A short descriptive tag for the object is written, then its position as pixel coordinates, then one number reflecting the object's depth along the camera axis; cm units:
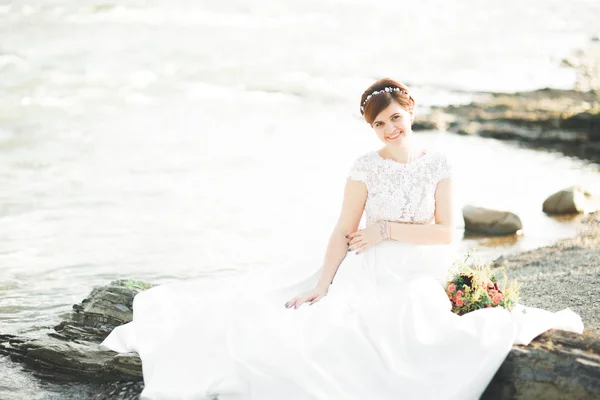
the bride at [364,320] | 426
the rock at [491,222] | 1114
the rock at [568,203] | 1198
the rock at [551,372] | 411
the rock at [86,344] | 563
